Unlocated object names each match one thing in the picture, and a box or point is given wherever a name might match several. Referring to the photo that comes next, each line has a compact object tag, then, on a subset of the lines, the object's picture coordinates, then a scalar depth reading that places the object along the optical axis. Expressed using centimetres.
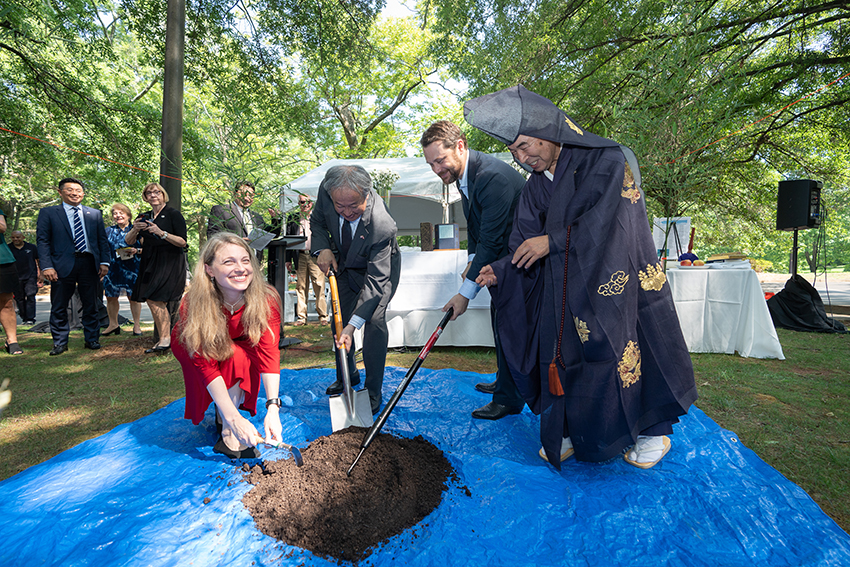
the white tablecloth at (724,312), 411
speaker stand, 615
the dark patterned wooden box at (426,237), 505
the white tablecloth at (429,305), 445
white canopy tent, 757
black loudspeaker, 604
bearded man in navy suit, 248
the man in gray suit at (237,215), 415
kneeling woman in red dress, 194
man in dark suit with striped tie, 437
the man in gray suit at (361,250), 260
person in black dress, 438
